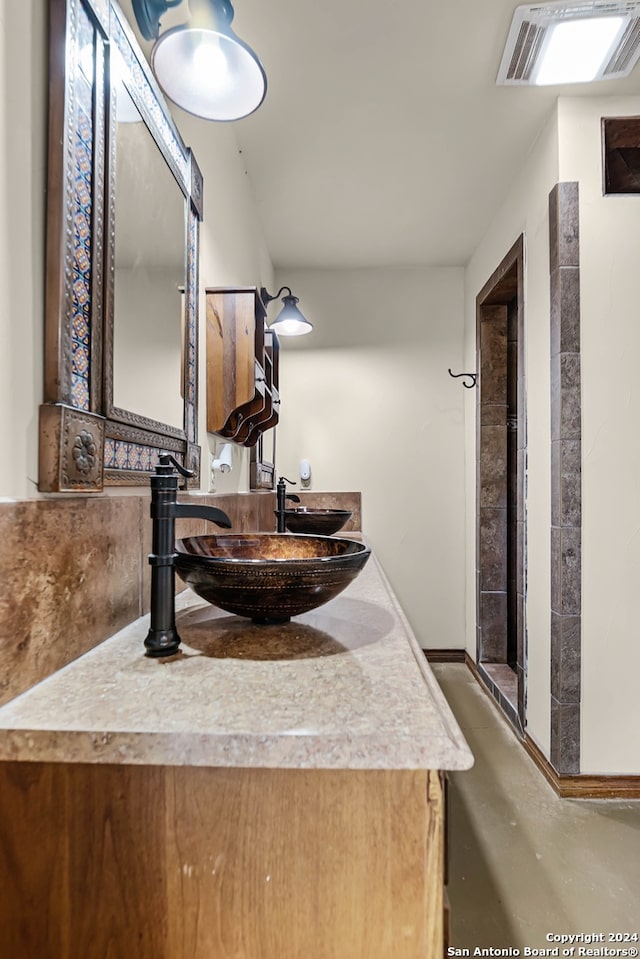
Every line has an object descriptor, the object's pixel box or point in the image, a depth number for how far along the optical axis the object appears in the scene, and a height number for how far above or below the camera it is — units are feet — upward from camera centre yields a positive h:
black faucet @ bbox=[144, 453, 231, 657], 2.49 -0.44
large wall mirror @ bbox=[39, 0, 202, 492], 2.35 +1.30
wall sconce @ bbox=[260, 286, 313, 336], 9.11 +2.94
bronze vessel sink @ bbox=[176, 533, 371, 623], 2.48 -0.52
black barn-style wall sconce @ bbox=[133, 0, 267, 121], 3.17 +2.75
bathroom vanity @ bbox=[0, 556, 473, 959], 1.84 -1.40
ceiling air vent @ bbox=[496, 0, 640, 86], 4.99 +4.81
